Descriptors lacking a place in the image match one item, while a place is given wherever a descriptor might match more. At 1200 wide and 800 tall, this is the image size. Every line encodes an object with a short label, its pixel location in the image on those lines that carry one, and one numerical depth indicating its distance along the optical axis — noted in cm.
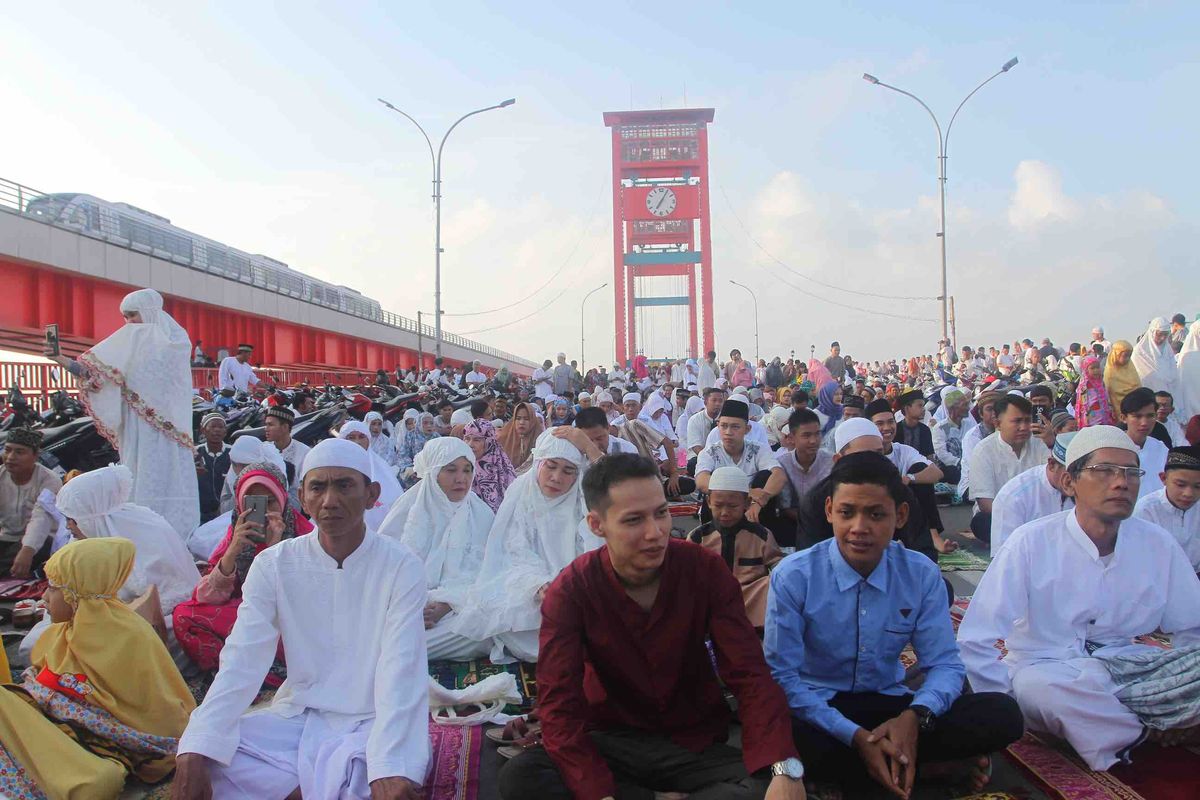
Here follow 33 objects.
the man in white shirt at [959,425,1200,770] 289
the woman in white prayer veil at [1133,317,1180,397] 895
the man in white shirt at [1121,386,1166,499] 500
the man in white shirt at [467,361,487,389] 1755
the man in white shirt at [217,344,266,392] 1169
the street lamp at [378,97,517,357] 2044
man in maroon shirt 230
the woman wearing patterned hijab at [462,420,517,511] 565
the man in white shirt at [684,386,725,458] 805
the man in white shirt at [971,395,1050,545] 564
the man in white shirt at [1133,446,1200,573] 384
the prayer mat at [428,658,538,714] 375
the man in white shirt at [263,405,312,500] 650
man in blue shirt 253
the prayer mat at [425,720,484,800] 279
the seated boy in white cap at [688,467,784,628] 408
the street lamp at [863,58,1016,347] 1664
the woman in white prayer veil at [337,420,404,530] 549
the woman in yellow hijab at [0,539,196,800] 256
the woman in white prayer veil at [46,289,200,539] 567
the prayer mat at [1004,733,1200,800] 259
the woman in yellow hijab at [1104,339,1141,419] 819
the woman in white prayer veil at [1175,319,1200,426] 889
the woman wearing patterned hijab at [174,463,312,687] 362
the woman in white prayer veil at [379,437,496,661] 449
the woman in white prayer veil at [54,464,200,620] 388
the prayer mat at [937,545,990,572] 550
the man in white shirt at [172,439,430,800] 234
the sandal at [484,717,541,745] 306
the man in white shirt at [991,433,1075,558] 407
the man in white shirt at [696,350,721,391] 1598
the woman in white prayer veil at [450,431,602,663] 420
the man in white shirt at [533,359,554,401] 1591
